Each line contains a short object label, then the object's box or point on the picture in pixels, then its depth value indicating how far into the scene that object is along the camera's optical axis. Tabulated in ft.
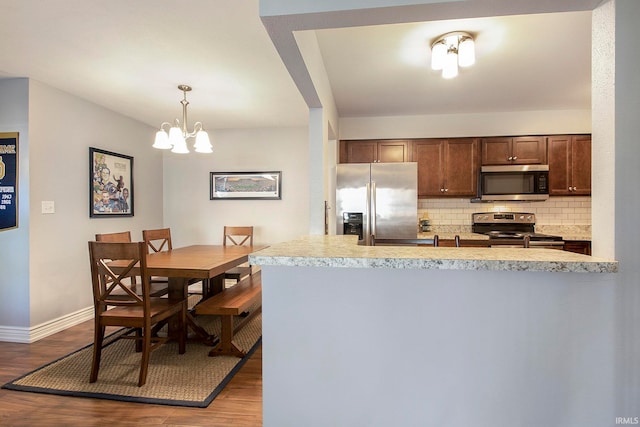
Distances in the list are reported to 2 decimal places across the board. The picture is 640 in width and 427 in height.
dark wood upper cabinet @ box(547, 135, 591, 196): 12.63
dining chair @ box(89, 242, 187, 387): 6.73
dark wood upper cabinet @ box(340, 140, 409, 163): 13.51
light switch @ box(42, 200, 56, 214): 9.62
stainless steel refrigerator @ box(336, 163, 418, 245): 11.63
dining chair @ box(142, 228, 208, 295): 10.85
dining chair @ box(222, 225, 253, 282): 12.10
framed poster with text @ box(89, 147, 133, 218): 11.42
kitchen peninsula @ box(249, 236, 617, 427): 3.66
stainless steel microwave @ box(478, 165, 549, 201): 12.35
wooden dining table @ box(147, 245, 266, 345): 7.39
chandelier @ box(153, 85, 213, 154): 9.10
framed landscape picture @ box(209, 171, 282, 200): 14.99
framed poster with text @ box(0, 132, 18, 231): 9.17
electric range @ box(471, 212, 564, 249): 13.03
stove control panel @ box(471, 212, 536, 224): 13.12
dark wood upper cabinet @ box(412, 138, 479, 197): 13.11
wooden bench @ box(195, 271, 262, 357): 7.75
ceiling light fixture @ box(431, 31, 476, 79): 7.09
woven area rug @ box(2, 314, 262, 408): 6.49
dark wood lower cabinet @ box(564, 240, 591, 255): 11.60
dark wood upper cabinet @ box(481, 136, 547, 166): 12.83
